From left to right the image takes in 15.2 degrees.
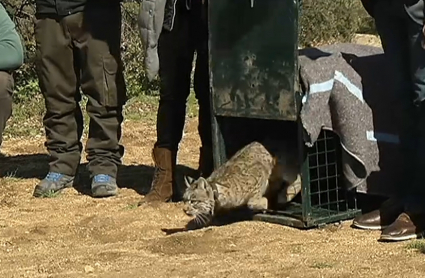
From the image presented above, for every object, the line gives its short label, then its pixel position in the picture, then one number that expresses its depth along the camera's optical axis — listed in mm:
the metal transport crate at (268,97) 8464
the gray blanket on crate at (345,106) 8434
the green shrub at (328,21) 19859
